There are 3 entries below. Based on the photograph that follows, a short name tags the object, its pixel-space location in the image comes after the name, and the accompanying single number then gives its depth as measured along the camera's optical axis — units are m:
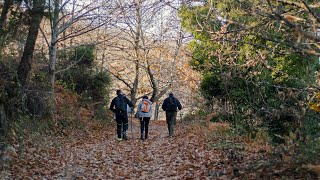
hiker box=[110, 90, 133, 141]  13.66
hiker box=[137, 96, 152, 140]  14.00
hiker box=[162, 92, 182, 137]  14.80
